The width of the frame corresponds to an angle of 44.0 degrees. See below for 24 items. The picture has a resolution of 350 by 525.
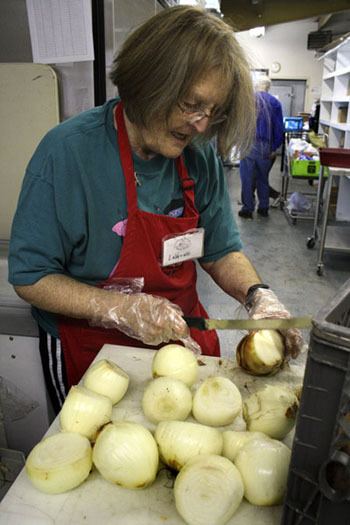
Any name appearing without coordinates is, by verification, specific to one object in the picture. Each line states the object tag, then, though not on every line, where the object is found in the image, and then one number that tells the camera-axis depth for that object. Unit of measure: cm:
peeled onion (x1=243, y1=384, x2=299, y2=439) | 77
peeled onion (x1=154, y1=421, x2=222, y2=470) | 69
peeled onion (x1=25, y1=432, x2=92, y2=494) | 65
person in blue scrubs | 527
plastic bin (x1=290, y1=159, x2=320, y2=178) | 496
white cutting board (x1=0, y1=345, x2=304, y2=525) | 64
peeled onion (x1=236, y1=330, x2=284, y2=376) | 93
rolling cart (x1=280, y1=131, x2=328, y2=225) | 497
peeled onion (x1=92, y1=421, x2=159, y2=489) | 66
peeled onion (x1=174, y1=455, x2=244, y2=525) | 60
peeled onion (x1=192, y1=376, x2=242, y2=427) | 80
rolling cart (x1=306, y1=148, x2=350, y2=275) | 346
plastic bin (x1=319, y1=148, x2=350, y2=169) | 344
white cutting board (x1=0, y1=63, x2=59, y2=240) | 152
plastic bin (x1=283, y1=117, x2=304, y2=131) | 737
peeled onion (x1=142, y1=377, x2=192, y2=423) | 79
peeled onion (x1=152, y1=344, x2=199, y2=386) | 88
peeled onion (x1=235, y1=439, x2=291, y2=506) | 65
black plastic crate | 47
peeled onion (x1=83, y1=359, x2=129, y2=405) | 84
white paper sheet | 152
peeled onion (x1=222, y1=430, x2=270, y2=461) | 71
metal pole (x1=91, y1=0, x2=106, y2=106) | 162
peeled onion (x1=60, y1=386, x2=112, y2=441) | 75
